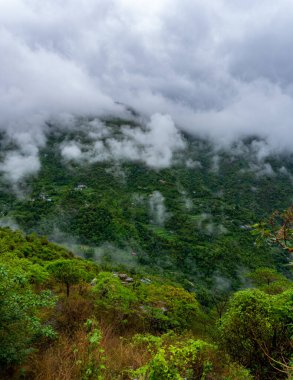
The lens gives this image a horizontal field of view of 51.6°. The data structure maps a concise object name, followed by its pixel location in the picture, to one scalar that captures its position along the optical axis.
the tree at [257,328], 10.47
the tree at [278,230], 4.63
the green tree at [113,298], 17.27
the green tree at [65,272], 17.80
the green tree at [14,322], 7.86
